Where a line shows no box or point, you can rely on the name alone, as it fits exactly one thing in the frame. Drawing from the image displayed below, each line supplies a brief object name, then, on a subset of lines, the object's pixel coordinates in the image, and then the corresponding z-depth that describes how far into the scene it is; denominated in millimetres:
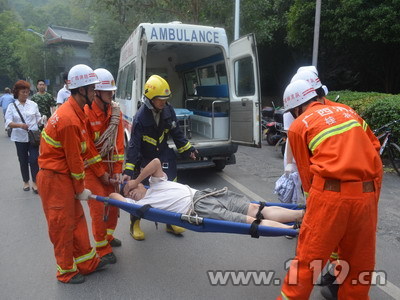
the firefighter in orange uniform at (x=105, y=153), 3465
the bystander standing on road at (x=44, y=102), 6416
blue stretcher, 2629
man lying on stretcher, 3146
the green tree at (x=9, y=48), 40344
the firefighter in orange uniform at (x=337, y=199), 2139
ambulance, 5766
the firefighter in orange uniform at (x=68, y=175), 2910
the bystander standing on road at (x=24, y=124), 5648
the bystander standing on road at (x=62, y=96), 7488
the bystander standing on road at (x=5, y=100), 10847
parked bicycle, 6414
